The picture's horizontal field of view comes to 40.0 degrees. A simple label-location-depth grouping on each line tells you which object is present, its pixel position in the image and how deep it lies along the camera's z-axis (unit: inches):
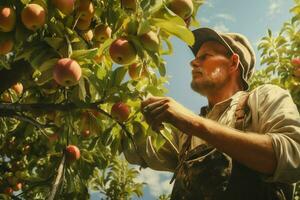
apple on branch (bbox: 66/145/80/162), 94.3
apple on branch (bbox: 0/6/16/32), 65.6
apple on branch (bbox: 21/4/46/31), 64.8
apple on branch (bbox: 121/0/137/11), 71.7
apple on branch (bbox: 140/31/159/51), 65.7
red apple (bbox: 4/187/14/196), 179.5
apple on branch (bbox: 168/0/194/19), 71.4
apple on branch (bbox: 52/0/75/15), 68.7
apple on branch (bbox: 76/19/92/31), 75.7
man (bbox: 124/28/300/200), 76.7
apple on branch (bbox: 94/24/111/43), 78.6
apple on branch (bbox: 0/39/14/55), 68.4
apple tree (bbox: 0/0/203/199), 66.3
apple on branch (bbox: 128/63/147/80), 77.9
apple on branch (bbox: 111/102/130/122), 77.2
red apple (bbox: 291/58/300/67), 164.1
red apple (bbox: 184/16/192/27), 87.7
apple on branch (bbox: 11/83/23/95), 99.3
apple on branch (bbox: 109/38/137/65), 66.7
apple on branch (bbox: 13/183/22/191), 182.5
